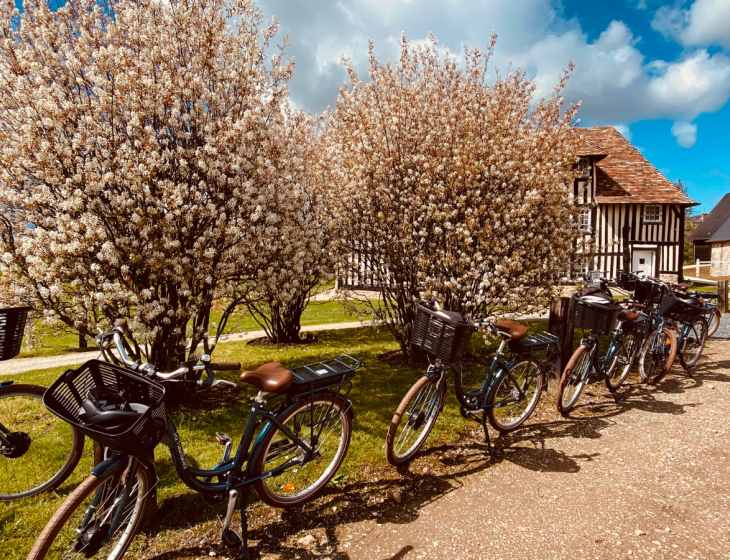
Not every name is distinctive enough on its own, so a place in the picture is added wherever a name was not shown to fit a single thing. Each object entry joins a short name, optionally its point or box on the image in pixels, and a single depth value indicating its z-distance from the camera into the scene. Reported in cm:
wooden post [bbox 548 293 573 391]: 608
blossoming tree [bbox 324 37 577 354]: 668
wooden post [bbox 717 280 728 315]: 1270
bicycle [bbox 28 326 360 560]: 235
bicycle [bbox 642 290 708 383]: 668
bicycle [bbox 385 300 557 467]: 399
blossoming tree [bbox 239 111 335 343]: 567
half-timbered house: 2375
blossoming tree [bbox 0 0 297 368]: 434
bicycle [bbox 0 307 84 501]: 361
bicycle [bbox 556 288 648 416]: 532
